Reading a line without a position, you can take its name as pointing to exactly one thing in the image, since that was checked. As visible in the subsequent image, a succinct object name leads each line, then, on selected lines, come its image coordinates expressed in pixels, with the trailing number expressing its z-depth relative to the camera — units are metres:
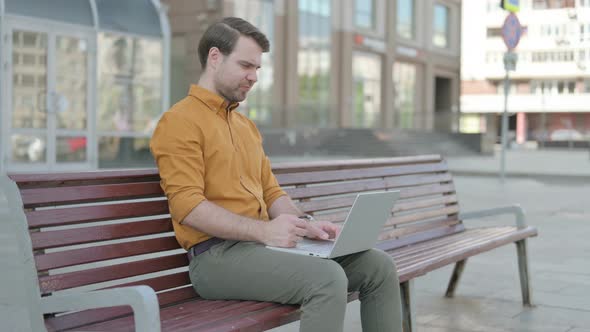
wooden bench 2.83
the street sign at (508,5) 16.70
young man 3.08
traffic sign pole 16.08
